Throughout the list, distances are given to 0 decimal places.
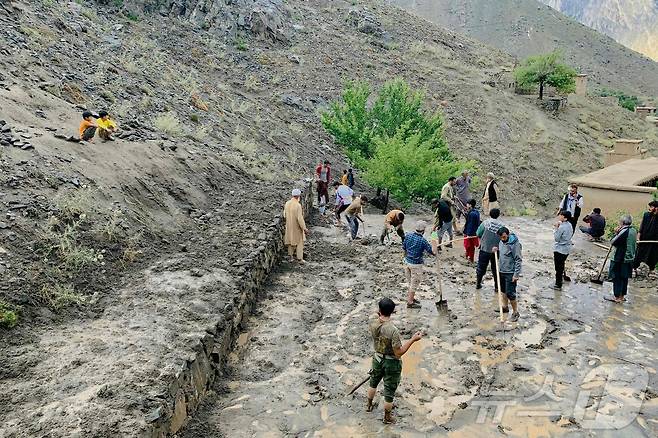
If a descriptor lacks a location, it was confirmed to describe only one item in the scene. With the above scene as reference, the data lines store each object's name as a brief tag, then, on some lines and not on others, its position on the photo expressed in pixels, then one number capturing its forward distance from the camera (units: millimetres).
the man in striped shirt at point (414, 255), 8609
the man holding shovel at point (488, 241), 8836
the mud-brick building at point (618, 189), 14719
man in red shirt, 15359
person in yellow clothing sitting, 11266
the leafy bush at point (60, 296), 6445
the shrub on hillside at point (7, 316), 5820
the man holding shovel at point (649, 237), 9922
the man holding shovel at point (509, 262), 8156
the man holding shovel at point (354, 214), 12269
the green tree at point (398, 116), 20578
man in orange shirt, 10773
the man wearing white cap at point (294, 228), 10633
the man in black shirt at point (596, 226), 13203
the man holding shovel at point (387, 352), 5617
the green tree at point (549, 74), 36700
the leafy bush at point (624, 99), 45681
